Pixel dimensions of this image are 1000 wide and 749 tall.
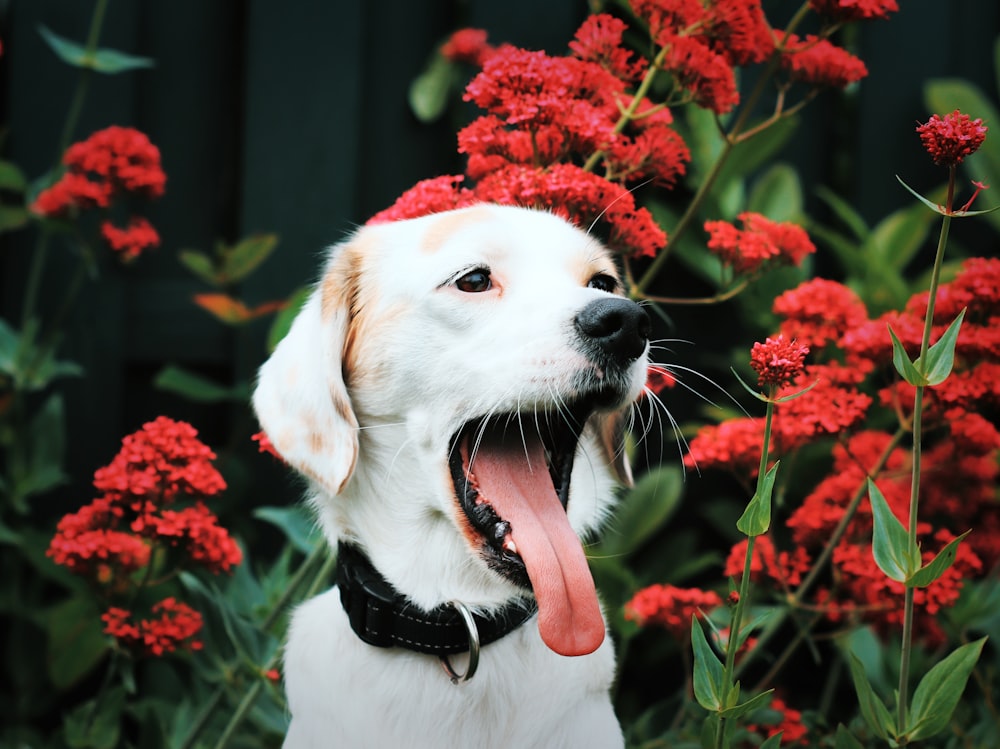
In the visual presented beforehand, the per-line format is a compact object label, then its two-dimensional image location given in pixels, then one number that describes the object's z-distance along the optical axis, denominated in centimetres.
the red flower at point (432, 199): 119
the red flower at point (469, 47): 147
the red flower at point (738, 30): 118
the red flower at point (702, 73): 118
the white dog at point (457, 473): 105
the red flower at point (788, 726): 122
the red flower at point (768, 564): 122
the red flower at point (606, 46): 122
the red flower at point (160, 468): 120
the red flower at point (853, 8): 117
